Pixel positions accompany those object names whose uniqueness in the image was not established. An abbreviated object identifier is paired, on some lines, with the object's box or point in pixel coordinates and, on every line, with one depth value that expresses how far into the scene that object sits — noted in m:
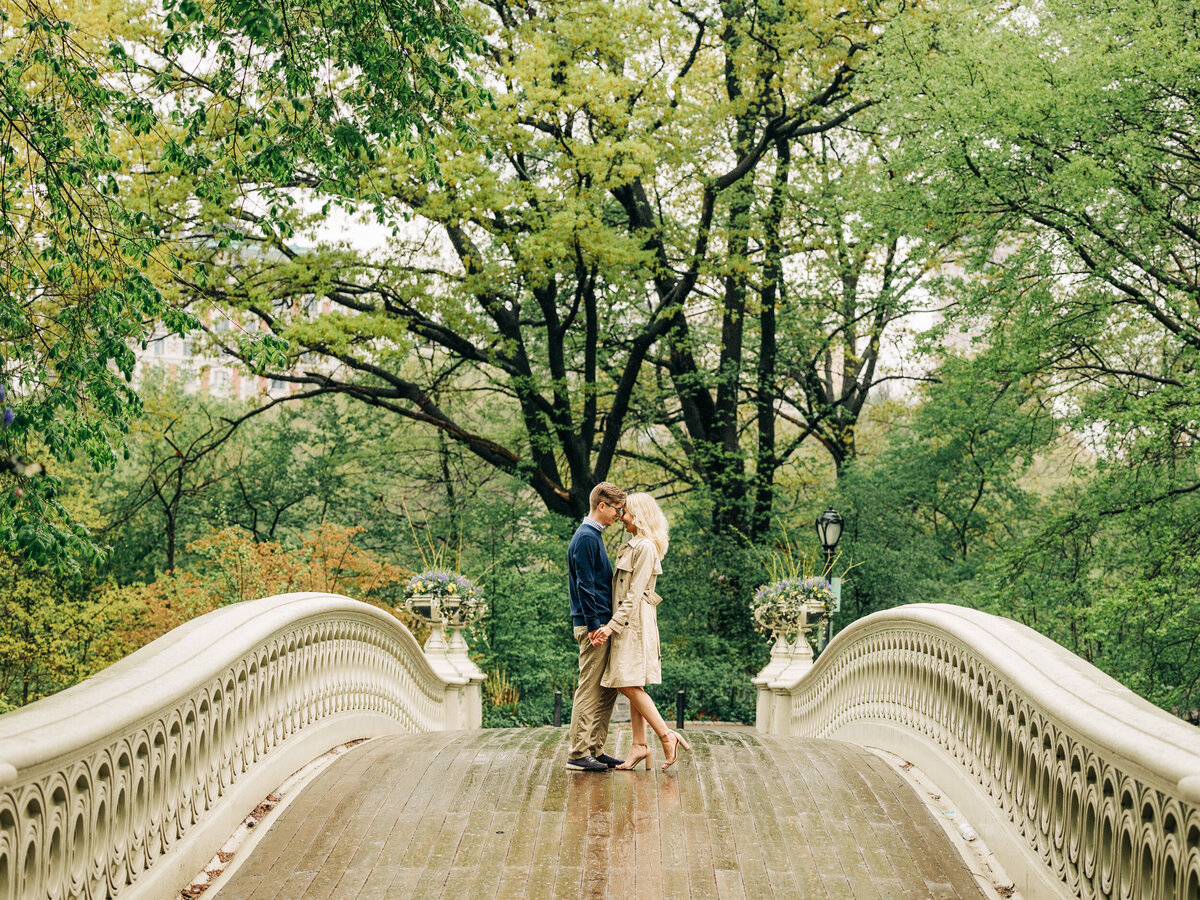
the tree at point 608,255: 16.64
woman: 6.82
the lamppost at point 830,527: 14.82
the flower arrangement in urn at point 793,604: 14.02
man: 6.81
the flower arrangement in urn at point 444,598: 13.69
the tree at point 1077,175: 13.01
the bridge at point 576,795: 3.72
